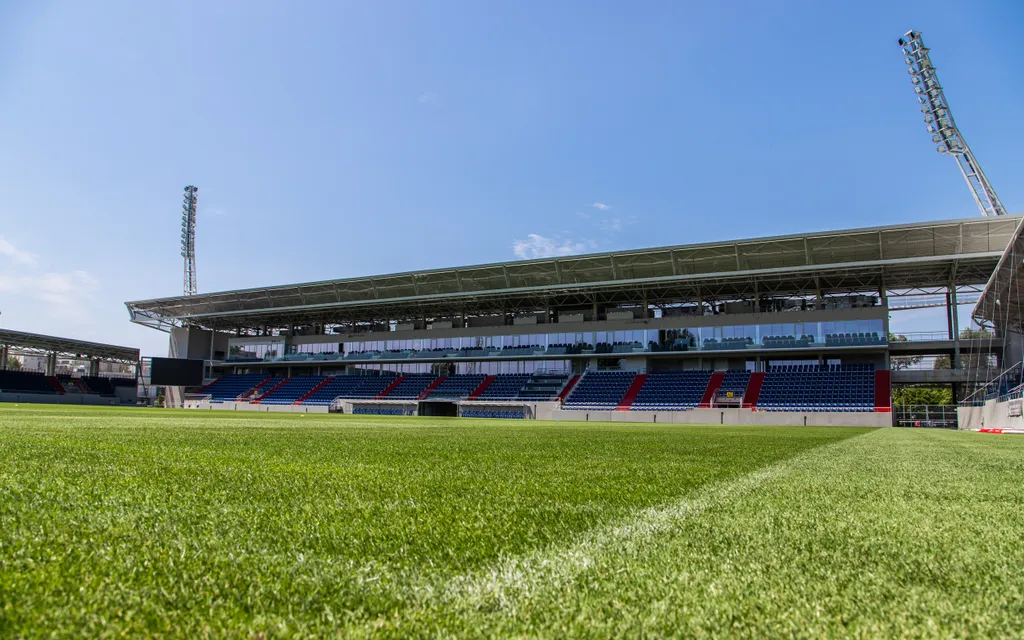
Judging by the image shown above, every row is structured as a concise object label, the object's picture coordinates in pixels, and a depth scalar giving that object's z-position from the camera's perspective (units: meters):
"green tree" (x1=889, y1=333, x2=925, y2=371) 35.59
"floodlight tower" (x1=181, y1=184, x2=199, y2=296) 54.53
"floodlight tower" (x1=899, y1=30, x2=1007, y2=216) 37.03
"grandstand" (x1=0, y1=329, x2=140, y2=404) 46.84
